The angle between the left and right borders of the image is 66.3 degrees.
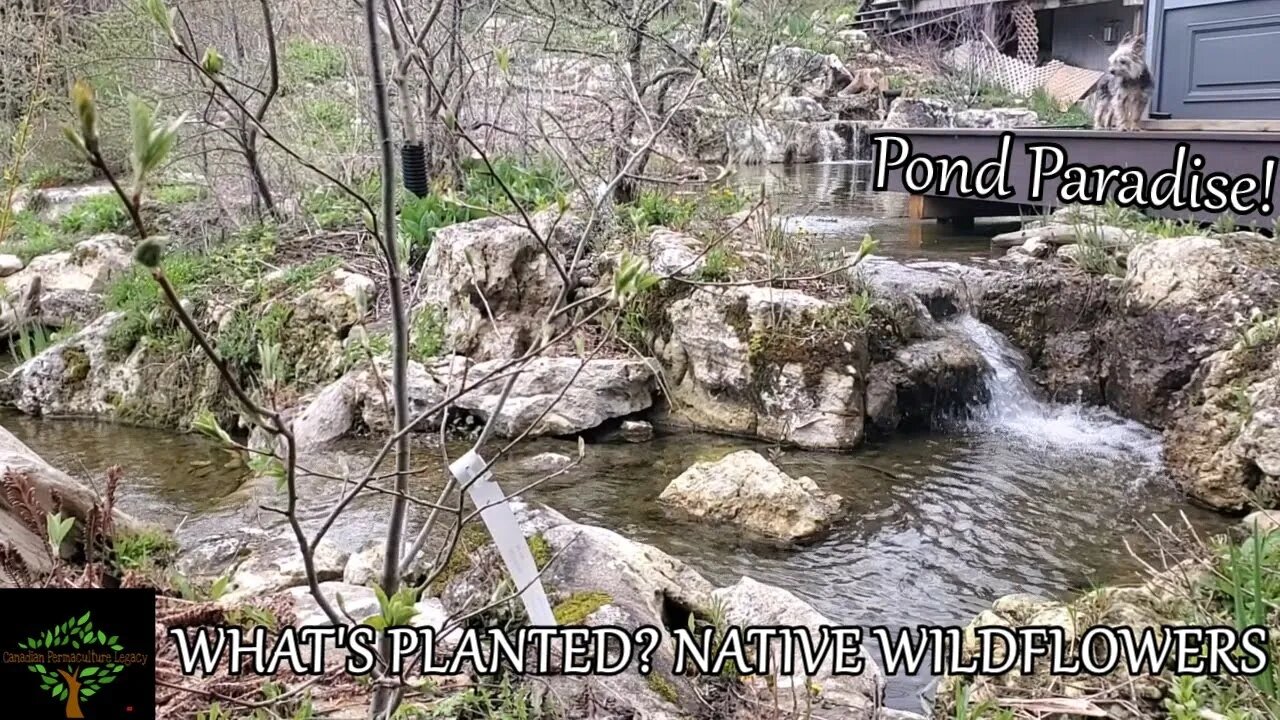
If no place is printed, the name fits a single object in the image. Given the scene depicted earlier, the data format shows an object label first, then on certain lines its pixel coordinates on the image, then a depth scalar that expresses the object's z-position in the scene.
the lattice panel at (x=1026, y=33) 18.12
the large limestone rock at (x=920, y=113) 15.27
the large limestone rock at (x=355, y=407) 6.04
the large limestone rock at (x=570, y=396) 5.90
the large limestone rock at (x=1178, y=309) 5.27
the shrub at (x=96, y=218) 10.36
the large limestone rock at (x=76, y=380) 7.27
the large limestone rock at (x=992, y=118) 14.33
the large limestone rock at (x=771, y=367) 5.83
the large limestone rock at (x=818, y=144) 14.79
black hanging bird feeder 7.68
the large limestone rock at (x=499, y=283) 6.59
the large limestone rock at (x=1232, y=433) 4.48
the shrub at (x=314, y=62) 9.04
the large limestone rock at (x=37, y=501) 2.57
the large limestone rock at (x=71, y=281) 9.01
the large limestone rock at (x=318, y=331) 6.89
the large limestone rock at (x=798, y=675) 2.42
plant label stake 1.73
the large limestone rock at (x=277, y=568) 2.92
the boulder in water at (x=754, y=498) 4.52
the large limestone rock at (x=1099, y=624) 2.39
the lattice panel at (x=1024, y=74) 16.20
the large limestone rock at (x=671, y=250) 6.23
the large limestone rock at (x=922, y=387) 5.99
